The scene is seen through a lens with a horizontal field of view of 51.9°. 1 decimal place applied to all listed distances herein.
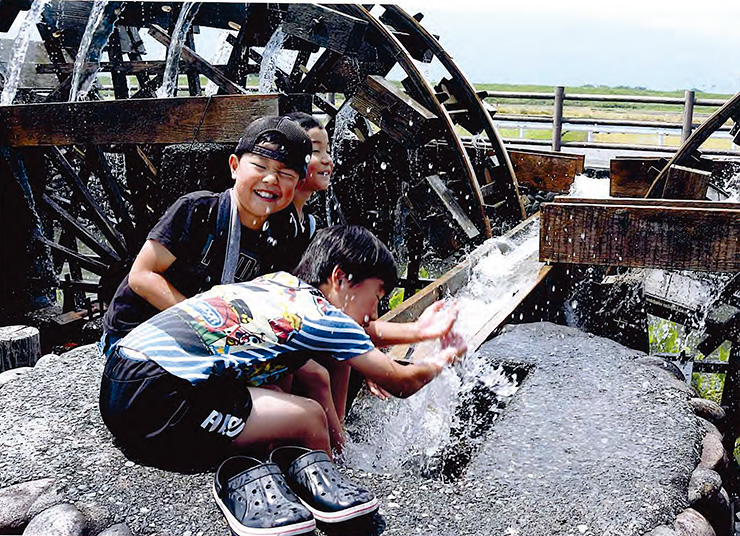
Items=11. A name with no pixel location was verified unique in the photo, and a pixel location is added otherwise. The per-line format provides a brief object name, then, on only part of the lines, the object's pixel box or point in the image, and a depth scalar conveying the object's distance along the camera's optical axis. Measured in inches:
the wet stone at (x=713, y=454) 102.2
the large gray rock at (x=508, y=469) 87.7
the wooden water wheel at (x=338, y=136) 247.9
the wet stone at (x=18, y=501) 89.0
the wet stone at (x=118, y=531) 84.5
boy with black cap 108.7
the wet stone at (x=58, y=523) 84.4
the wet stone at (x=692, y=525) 86.9
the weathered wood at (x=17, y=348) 153.5
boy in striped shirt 88.5
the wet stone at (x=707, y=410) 116.6
